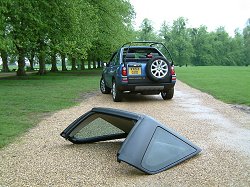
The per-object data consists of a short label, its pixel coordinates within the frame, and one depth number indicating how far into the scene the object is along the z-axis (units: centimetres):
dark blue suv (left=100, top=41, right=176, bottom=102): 799
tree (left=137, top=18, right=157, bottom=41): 7062
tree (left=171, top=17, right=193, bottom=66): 7342
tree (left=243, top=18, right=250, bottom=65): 7704
